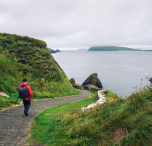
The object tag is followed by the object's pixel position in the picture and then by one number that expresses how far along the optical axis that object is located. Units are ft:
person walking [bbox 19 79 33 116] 26.84
